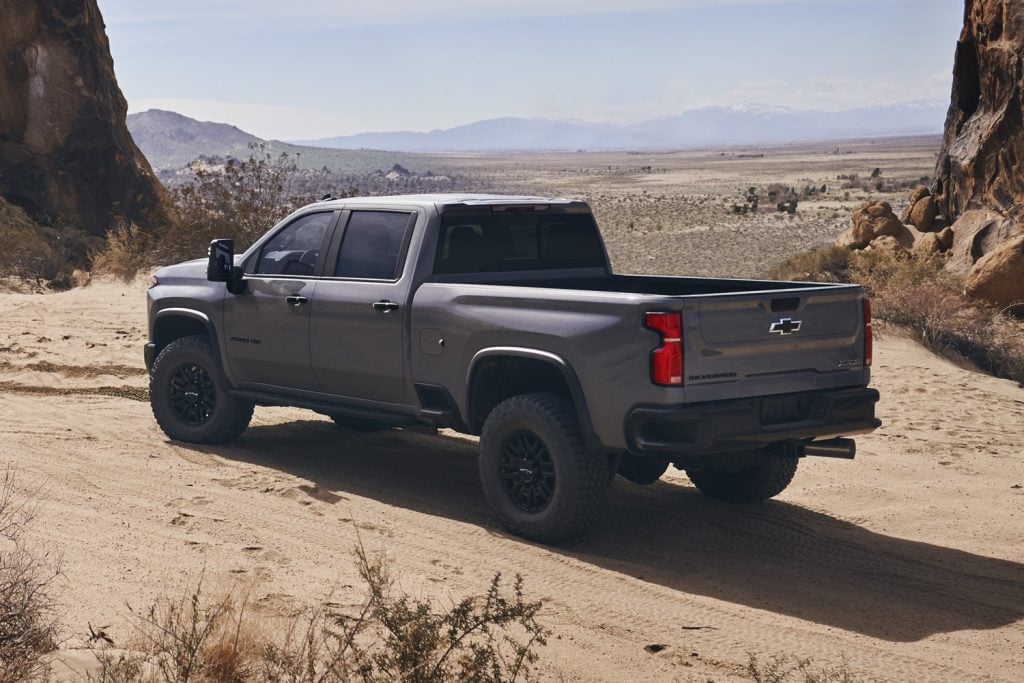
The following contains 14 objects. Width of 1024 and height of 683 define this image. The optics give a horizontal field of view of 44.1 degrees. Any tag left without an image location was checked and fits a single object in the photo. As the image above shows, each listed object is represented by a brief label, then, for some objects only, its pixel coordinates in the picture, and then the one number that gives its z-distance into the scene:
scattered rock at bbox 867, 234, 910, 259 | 19.75
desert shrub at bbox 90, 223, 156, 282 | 20.27
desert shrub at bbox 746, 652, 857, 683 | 5.22
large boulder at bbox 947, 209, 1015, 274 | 18.14
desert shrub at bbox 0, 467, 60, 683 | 4.86
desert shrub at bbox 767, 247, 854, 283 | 20.50
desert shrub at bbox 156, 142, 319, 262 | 21.61
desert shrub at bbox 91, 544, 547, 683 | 4.88
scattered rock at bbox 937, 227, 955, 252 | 19.39
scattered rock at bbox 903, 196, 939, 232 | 20.69
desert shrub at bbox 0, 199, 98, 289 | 20.98
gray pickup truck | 6.71
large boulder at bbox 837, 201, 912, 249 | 20.97
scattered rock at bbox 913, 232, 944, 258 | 19.06
